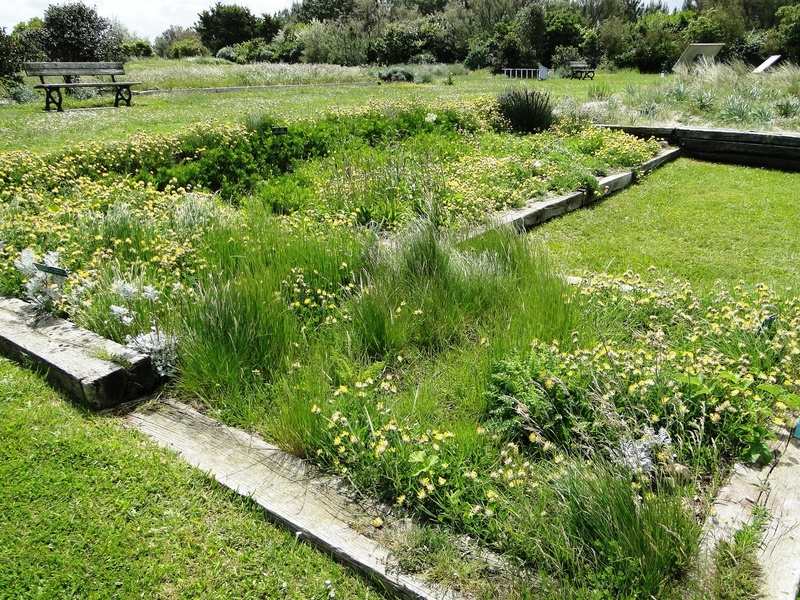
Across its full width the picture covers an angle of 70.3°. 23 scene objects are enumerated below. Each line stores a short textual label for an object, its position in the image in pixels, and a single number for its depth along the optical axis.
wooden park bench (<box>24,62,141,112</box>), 13.16
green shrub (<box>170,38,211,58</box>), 45.78
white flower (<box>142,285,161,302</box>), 3.40
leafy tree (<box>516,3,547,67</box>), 30.72
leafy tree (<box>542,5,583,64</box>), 31.06
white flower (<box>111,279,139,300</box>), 3.36
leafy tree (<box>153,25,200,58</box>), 52.70
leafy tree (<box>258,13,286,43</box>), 52.31
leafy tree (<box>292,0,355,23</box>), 51.16
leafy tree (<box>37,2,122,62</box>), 21.77
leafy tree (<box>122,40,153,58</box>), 41.16
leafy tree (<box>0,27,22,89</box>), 14.74
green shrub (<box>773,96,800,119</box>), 9.81
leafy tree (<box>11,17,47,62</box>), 18.38
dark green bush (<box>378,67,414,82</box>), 23.61
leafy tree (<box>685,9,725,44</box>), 27.67
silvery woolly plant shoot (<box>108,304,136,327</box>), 3.24
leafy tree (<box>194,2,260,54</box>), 50.69
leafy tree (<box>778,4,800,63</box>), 23.66
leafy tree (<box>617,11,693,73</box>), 27.36
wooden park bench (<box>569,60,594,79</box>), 25.88
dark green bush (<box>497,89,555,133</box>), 9.84
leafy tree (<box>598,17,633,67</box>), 30.22
